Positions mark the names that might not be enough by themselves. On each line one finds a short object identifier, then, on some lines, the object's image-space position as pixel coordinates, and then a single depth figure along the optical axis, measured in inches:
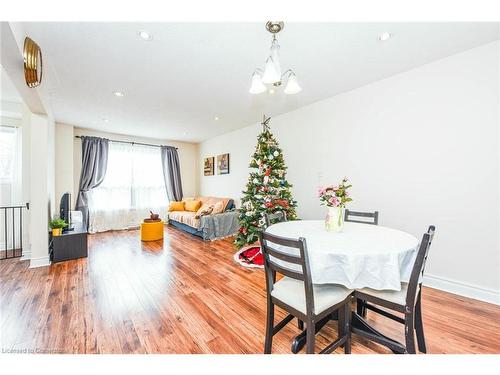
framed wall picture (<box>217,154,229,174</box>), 224.2
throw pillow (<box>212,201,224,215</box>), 192.2
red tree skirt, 125.1
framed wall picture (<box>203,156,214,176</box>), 249.5
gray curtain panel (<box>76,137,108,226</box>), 204.8
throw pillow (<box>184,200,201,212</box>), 225.5
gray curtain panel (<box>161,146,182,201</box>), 251.0
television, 141.8
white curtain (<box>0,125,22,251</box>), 149.8
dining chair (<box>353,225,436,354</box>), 50.1
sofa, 182.4
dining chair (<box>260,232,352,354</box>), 49.2
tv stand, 127.6
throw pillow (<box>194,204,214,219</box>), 187.0
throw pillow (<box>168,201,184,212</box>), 236.8
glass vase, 71.2
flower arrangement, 72.5
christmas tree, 142.3
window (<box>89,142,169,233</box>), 215.3
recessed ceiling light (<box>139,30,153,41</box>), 75.4
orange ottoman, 176.6
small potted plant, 128.3
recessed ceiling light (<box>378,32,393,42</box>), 77.1
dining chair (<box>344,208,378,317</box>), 74.5
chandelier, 64.3
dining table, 52.0
